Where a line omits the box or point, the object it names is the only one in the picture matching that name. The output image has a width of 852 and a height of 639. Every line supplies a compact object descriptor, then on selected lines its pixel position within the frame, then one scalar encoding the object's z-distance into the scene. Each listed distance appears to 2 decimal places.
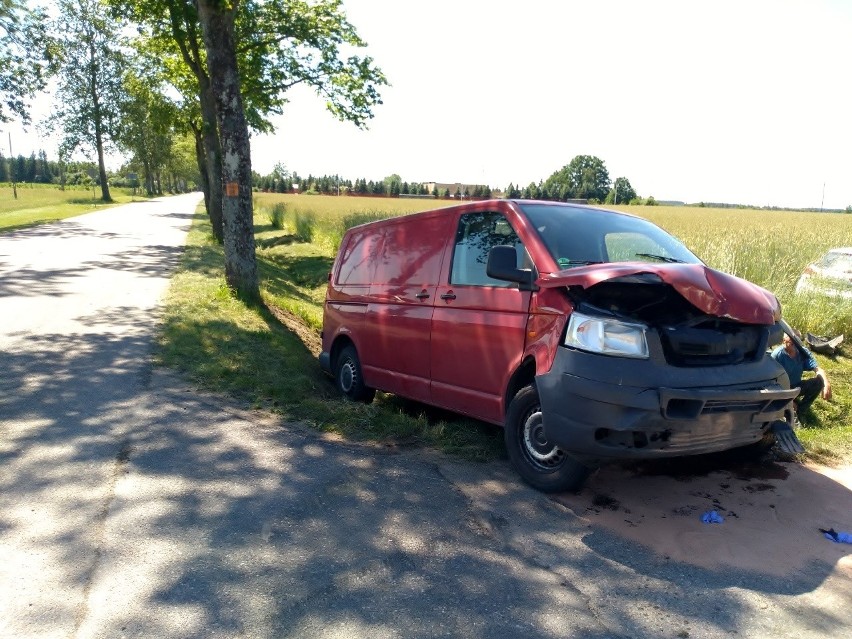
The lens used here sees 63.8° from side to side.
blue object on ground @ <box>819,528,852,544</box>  4.05
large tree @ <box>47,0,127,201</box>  47.88
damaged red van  4.06
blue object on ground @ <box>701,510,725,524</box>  4.25
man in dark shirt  5.68
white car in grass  9.97
